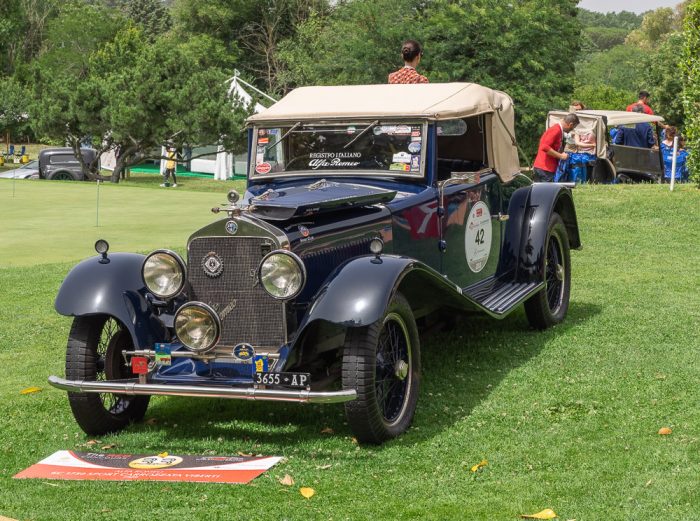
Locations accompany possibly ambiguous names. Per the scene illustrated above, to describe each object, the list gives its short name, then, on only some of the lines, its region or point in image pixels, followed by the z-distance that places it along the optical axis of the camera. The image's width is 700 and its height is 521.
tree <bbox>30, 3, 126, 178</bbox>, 34.41
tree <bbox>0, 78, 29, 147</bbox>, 52.88
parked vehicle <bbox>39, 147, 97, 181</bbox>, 35.62
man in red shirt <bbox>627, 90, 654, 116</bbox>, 25.25
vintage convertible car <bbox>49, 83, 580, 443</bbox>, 5.60
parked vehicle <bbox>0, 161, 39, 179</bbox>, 36.69
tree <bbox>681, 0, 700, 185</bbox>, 17.47
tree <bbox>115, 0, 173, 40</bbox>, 87.50
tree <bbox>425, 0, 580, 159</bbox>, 37.09
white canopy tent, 38.84
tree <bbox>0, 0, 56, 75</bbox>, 67.94
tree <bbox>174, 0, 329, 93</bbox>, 65.56
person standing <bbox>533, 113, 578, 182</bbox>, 15.26
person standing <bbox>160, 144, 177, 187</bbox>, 33.81
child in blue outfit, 24.22
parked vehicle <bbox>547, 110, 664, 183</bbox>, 22.29
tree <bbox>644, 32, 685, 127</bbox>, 50.06
